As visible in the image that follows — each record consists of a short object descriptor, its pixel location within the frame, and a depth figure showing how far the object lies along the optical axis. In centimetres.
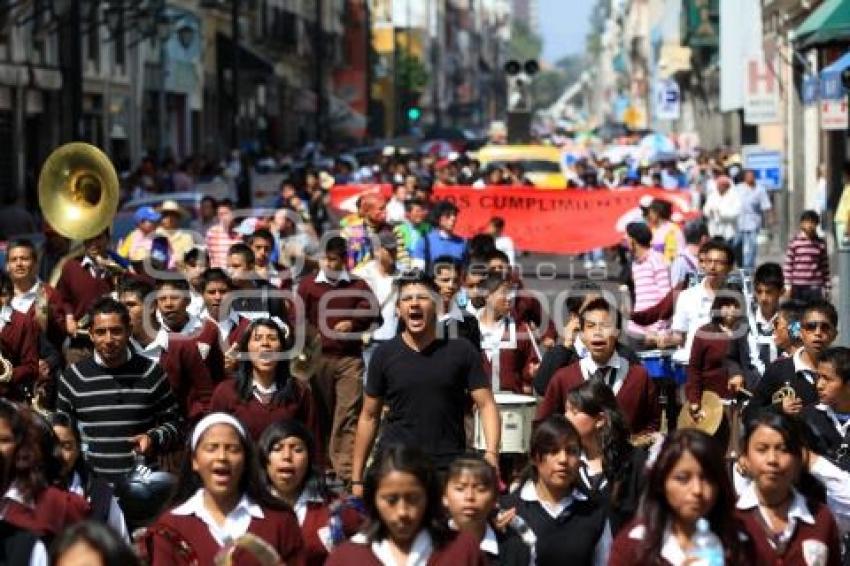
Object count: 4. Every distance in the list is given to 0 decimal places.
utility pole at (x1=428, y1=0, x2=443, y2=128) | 14875
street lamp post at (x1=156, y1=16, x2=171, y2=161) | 5262
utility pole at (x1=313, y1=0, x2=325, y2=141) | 7531
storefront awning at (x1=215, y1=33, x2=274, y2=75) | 6347
